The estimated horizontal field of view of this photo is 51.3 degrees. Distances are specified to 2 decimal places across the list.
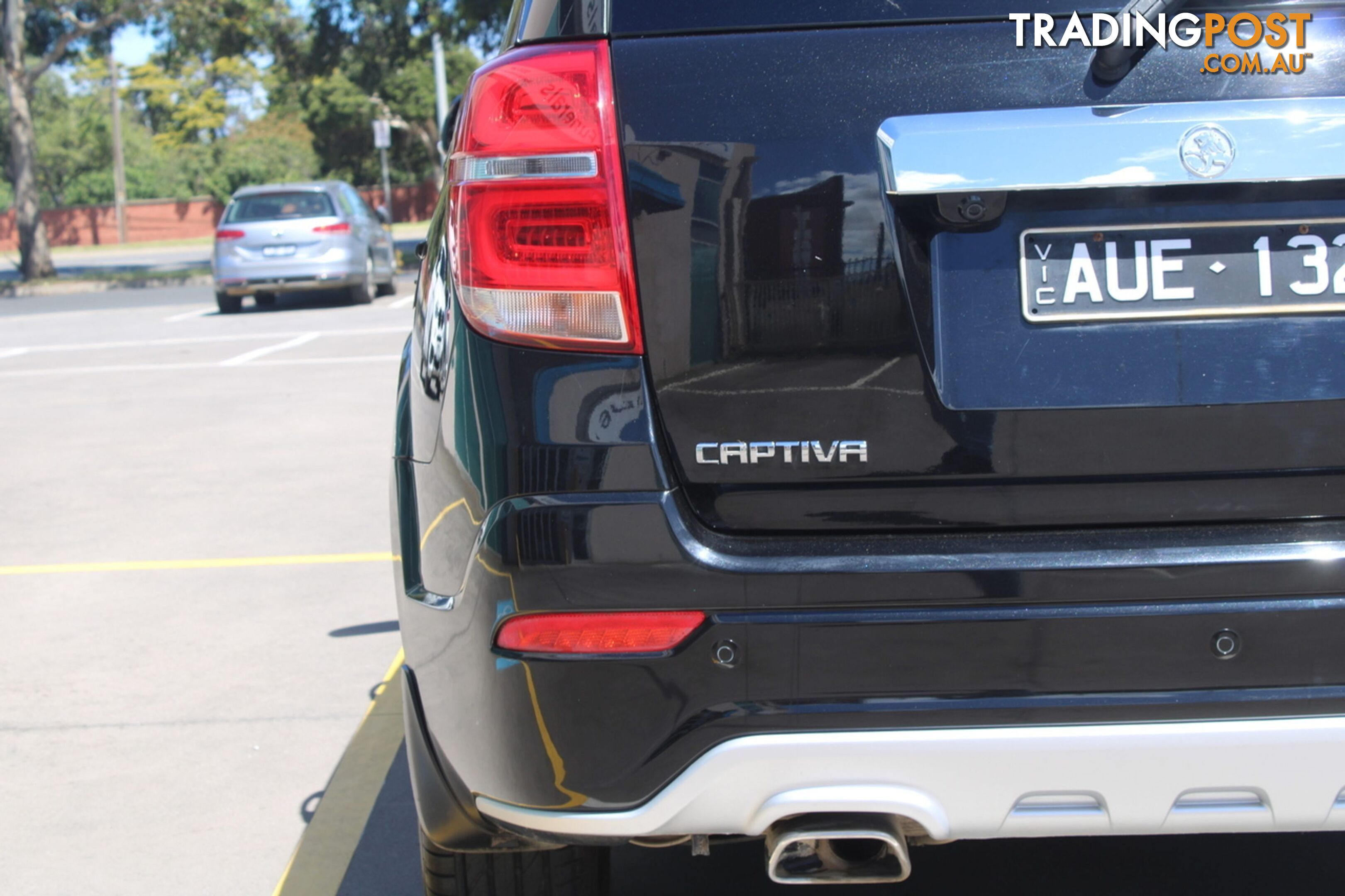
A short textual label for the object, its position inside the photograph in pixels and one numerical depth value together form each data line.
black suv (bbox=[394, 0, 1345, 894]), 1.71
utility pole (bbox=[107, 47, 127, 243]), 54.19
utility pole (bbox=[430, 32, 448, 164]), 24.92
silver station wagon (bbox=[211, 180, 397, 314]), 16.61
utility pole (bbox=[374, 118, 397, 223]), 24.30
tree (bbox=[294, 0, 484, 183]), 56.59
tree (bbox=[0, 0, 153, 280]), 24.11
